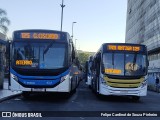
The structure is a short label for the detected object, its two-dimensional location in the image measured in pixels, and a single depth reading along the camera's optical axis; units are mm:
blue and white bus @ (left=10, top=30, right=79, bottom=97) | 8421
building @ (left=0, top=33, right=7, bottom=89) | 11134
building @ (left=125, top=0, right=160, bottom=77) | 34473
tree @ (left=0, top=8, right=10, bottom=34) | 34117
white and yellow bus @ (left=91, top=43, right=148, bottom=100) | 9424
